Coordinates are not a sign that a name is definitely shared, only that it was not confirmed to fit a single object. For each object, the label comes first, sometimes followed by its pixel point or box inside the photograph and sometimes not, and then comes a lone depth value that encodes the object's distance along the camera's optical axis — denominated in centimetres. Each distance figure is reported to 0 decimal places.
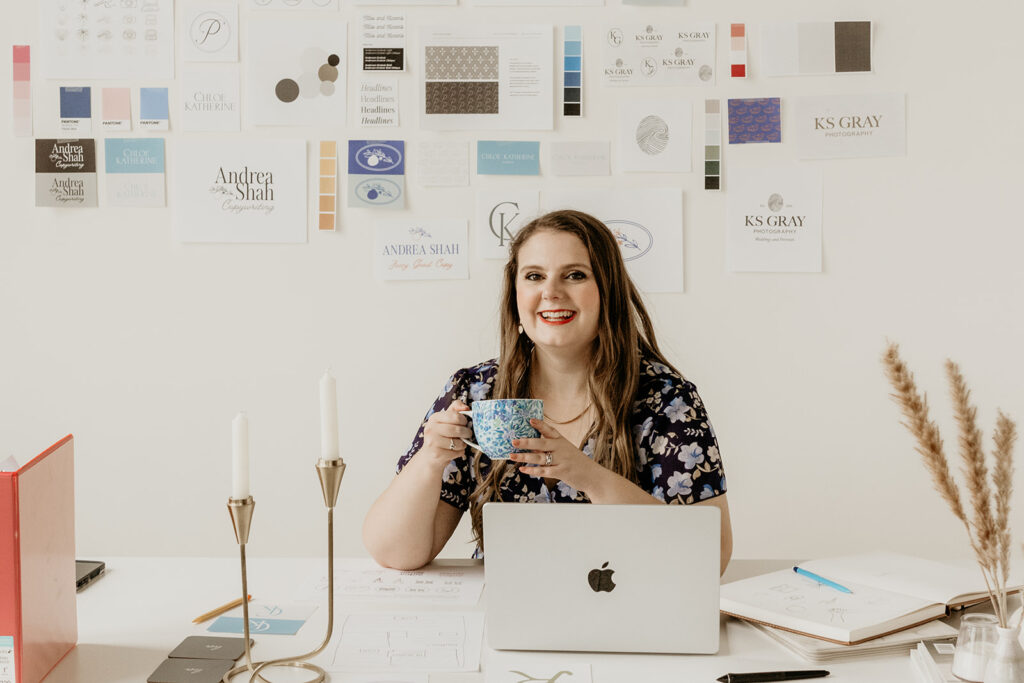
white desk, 117
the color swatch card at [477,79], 257
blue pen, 137
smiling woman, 164
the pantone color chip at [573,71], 257
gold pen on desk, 136
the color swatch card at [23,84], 260
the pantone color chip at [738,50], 255
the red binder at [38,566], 109
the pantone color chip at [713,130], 256
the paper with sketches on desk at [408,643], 119
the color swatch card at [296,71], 258
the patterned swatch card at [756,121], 255
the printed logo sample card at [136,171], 260
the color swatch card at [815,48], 254
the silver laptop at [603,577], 119
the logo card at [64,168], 261
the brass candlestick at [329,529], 101
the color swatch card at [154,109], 259
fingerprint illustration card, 256
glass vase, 104
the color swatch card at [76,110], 260
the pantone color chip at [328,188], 259
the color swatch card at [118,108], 259
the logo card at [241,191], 260
